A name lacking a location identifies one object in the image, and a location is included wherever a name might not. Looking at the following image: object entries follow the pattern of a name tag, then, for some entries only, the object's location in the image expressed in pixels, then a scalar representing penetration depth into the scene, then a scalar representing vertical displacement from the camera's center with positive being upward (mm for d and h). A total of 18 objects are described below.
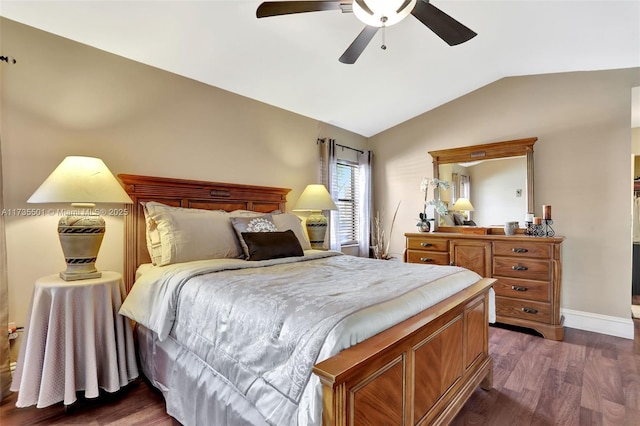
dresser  3027 -670
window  4559 +140
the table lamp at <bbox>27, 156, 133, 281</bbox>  1906 +89
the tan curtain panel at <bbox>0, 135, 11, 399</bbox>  2002 -665
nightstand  1776 -805
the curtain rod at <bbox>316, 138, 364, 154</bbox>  4234 +948
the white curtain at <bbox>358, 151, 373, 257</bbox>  4754 +95
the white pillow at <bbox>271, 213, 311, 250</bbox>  2975 -145
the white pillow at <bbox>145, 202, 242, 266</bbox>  2260 -187
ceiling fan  1658 +1111
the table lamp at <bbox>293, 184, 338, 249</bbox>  3584 +34
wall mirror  3594 +341
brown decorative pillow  2406 -284
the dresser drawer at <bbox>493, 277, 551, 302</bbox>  3080 -857
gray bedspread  1115 -455
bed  1066 -554
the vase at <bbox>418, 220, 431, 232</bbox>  4172 -242
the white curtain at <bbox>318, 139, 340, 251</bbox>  4230 +425
